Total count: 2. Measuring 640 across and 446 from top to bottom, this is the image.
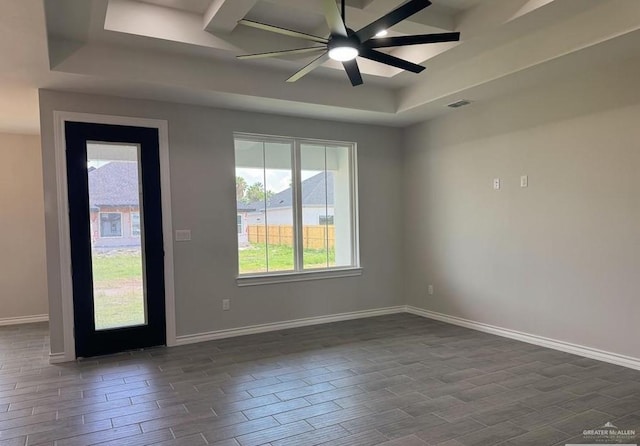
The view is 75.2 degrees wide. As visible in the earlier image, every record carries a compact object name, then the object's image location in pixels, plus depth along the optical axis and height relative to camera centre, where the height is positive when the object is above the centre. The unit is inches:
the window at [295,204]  195.3 +6.1
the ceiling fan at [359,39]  92.0 +43.1
